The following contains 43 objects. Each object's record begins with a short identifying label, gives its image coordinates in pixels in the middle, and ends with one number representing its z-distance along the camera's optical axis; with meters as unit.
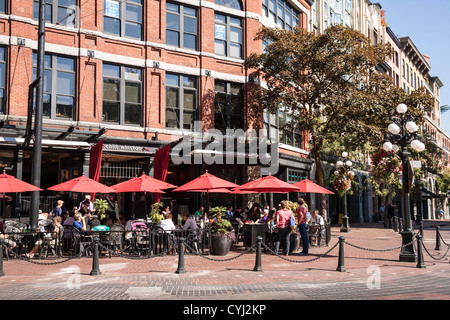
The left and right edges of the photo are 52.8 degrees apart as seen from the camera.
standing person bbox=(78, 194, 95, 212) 16.23
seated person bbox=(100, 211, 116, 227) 14.32
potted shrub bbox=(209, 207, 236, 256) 13.56
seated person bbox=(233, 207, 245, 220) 19.53
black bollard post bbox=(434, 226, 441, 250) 16.25
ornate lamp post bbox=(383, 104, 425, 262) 12.66
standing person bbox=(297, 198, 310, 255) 14.21
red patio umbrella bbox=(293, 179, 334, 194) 16.94
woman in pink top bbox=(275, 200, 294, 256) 13.72
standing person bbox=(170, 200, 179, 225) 20.27
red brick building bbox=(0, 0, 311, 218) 17.56
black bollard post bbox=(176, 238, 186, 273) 10.31
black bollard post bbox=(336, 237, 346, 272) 10.73
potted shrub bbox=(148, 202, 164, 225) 14.60
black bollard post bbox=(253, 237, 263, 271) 10.49
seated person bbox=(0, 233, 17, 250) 12.55
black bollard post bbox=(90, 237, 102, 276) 10.05
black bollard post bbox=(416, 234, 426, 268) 11.60
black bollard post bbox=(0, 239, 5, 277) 9.70
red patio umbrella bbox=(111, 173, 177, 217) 15.16
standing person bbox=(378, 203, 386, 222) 39.55
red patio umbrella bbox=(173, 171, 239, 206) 15.58
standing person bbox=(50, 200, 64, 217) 15.90
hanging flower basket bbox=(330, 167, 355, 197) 25.33
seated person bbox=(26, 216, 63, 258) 12.83
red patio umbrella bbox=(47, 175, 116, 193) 14.58
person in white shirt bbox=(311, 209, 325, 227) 17.09
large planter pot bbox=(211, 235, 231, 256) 13.55
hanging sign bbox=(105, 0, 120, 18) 19.92
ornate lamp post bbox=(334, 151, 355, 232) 25.39
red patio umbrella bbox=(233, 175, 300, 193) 15.48
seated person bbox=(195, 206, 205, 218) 18.41
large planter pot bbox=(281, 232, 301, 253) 14.73
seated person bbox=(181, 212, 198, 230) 14.06
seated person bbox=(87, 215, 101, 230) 14.07
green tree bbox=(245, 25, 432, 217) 20.77
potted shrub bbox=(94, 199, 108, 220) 15.75
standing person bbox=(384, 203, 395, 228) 31.47
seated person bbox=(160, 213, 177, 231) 13.89
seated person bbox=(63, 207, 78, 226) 13.95
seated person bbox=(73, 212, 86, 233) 13.58
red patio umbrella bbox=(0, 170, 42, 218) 12.84
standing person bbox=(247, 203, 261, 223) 17.16
